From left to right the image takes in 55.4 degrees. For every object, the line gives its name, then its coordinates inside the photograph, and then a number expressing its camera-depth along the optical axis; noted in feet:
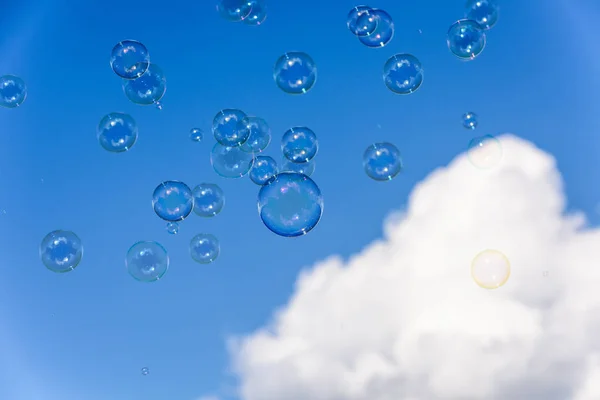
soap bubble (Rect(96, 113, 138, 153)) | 30.42
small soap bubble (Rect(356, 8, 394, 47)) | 31.45
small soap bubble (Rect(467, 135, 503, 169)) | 35.53
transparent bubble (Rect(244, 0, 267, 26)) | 31.40
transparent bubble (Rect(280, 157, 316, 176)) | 31.99
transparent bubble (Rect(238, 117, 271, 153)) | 31.89
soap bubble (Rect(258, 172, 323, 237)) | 25.22
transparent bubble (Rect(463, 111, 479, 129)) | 35.88
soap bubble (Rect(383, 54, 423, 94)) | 30.99
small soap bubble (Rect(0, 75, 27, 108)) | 33.50
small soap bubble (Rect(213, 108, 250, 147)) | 30.22
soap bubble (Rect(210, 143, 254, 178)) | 31.96
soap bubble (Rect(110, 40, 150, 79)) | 30.27
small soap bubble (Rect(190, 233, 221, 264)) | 33.30
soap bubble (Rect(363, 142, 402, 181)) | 31.30
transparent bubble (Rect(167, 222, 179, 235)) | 35.29
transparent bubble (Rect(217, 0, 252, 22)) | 30.63
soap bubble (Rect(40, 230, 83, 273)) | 30.96
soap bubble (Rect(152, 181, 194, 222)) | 30.45
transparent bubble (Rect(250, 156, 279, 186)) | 31.19
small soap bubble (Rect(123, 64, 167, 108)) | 30.83
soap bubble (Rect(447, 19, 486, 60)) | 32.19
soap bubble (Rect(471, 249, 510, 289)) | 34.04
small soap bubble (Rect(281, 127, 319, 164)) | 29.81
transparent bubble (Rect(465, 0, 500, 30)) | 32.94
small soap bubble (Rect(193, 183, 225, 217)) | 32.55
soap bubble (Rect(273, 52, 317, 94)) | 29.22
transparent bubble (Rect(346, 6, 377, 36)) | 31.32
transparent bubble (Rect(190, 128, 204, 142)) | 35.35
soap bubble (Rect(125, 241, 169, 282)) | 31.24
